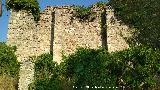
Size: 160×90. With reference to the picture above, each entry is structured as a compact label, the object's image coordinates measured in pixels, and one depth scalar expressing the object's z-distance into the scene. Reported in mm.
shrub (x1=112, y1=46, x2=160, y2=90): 7165
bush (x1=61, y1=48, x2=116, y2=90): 7432
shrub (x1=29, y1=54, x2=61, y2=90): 7515
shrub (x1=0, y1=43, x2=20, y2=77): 8215
